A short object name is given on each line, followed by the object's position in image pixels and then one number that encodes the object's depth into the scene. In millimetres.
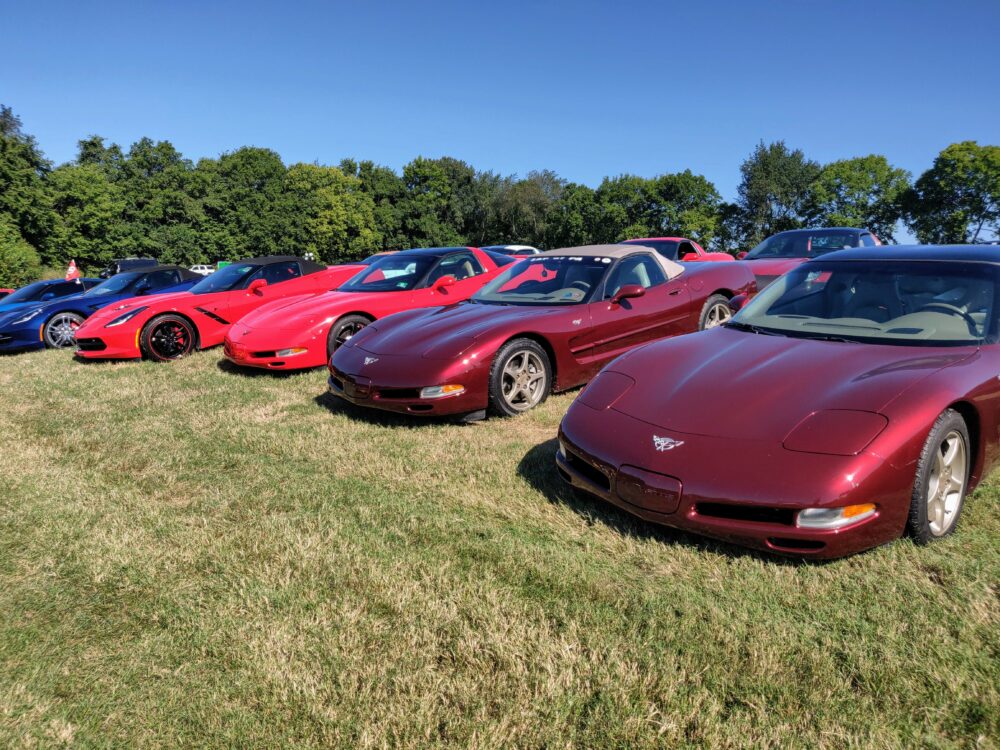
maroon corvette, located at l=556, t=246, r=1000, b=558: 2473
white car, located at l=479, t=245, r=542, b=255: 16928
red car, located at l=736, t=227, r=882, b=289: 9648
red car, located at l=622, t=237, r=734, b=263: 11883
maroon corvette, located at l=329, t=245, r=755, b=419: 4754
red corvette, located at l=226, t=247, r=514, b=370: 6930
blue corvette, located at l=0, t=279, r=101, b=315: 11342
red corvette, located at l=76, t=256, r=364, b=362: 8430
